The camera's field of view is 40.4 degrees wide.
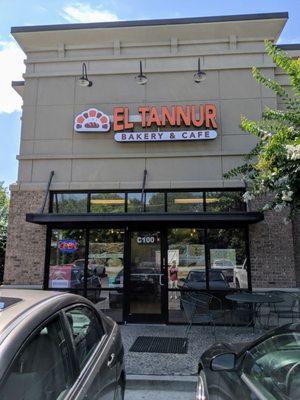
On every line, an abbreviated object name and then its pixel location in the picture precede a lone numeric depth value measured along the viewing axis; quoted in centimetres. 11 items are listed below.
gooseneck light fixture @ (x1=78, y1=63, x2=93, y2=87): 1024
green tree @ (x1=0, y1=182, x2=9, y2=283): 1681
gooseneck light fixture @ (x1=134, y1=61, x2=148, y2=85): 1011
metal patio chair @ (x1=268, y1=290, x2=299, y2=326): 906
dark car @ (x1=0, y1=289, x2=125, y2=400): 200
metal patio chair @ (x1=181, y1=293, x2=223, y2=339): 826
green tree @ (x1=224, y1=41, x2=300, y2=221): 612
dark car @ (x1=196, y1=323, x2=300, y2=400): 249
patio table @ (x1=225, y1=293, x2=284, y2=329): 787
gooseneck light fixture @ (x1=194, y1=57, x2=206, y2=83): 1006
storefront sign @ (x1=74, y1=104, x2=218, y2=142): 1015
